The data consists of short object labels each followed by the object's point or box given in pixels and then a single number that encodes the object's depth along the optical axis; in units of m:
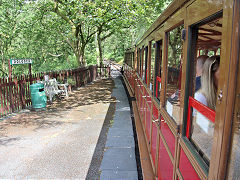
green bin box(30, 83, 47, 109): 7.50
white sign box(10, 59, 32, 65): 7.05
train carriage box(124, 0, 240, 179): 0.87
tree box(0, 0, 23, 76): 14.65
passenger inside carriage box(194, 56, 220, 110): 1.31
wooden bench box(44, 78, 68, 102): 8.96
